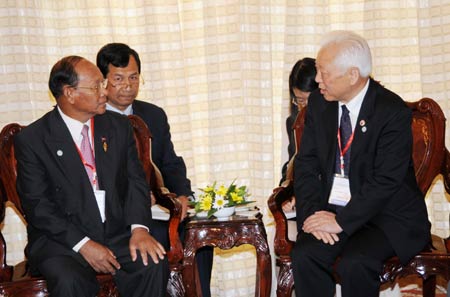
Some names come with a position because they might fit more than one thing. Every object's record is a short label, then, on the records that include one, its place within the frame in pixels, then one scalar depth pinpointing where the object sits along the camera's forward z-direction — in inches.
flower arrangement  184.5
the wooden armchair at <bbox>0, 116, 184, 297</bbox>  167.2
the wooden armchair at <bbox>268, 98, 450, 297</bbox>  168.2
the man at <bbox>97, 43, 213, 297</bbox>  201.6
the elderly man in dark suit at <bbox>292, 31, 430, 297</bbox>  166.2
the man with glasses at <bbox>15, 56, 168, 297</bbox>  168.1
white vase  184.1
